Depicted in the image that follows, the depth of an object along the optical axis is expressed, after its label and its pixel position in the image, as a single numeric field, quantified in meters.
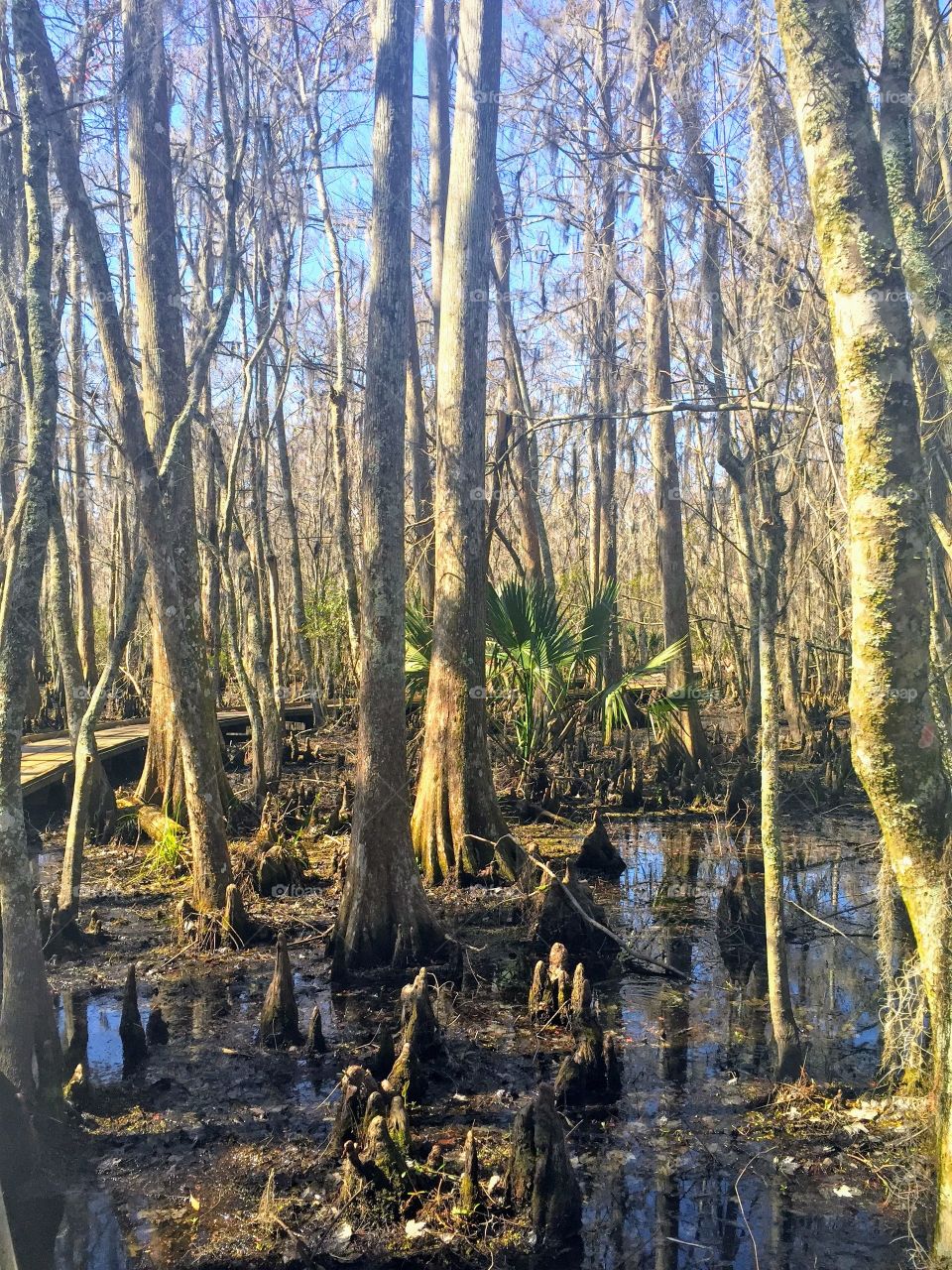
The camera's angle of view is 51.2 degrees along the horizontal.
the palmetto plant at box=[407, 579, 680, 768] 8.55
